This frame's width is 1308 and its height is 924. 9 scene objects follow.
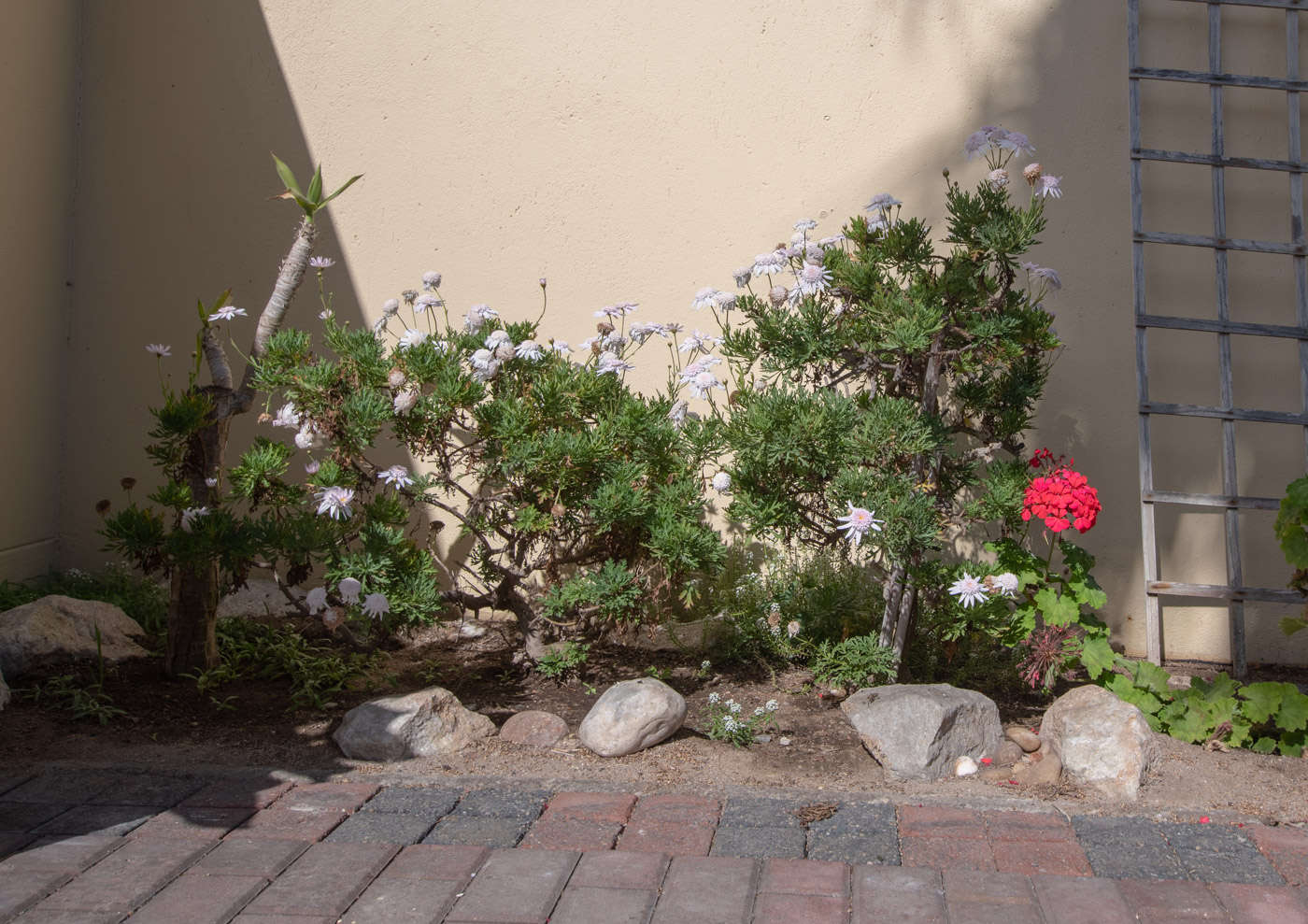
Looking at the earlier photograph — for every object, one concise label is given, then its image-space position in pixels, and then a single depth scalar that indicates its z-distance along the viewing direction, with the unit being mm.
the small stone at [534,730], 3264
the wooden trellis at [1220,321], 4004
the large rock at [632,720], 3176
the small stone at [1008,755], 3102
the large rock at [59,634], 3668
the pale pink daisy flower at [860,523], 3080
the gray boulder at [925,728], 3006
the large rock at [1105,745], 2902
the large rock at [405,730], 3143
